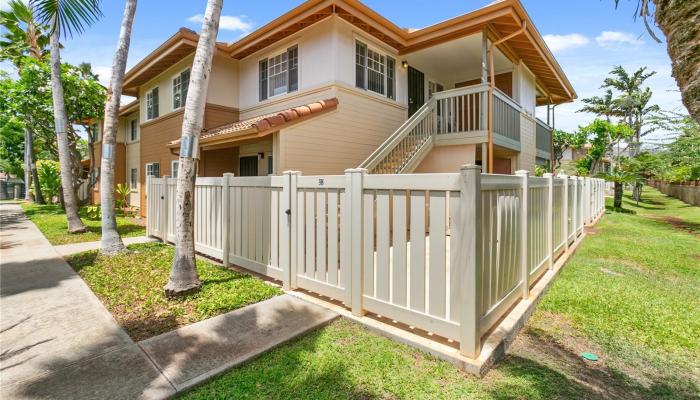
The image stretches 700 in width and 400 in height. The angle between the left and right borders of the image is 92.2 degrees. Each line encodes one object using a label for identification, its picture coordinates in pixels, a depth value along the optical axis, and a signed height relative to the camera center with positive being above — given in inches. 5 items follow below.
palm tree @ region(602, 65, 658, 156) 1371.8 +425.8
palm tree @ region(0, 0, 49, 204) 564.7 +302.1
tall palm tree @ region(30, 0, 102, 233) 315.0 +142.3
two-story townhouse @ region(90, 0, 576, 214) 343.3 +129.4
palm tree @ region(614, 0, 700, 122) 67.7 +31.4
